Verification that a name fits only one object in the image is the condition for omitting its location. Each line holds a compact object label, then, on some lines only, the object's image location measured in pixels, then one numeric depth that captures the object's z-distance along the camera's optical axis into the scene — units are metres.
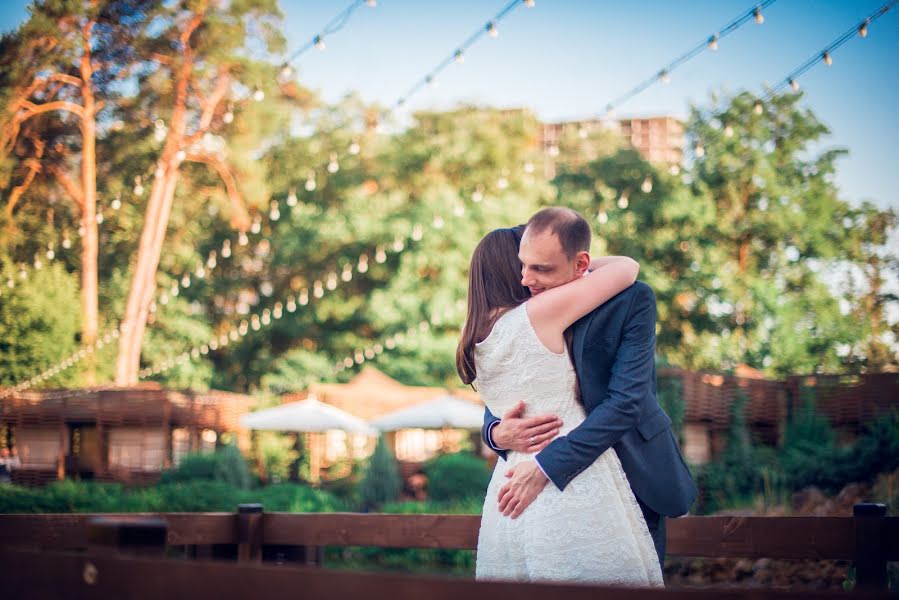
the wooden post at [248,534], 3.15
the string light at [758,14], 7.89
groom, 2.02
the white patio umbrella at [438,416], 14.75
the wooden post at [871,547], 2.74
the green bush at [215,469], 13.08
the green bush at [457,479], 12.95
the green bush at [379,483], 12.40
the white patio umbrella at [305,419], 15.26
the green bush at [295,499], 11.31
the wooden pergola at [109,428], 11.86
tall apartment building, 55.47
